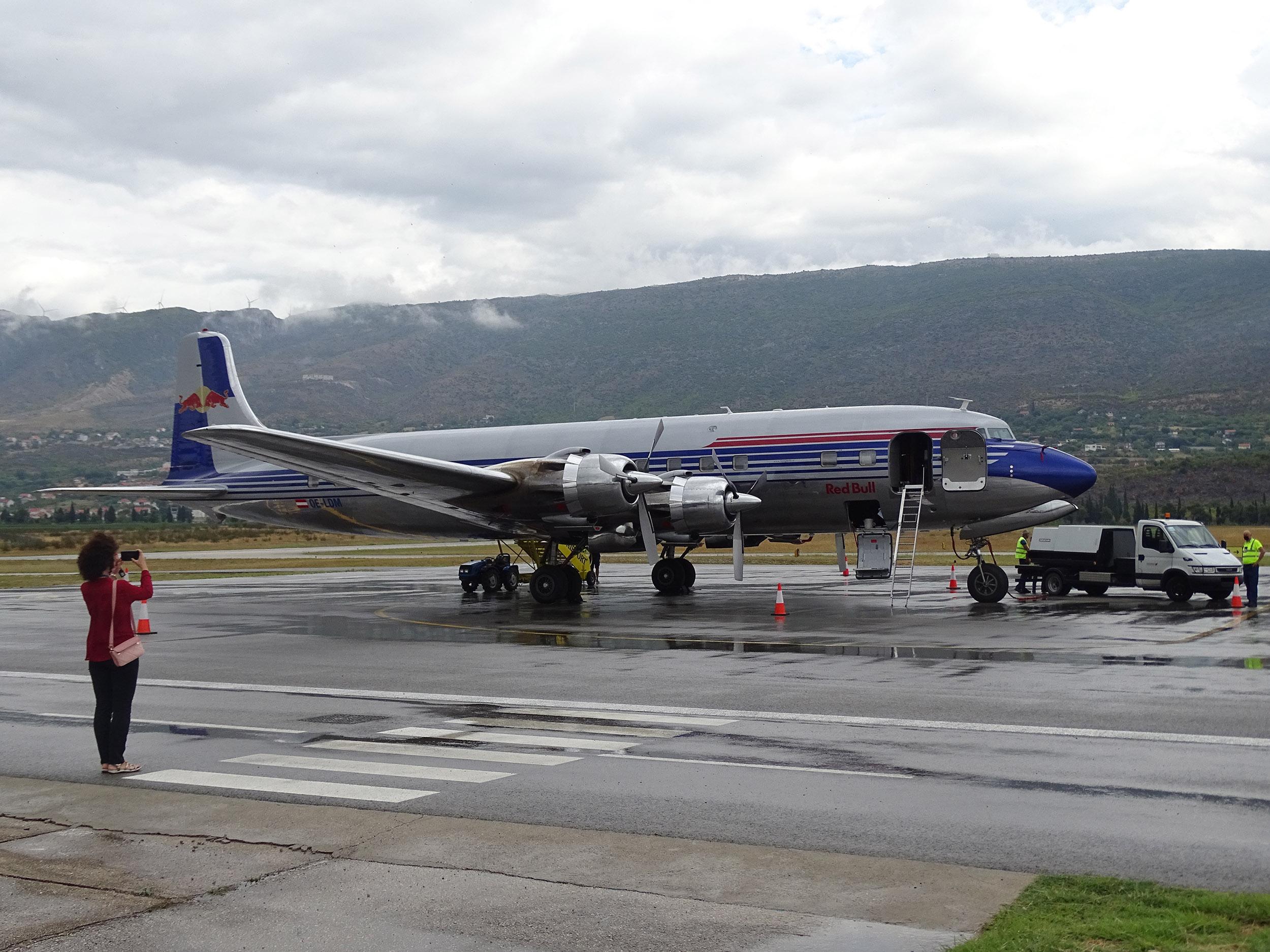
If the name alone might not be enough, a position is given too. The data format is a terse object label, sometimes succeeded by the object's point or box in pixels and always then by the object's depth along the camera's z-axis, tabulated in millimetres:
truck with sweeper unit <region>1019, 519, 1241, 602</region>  24188
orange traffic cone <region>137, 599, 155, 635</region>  22031
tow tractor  25219
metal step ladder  23938
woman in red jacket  9516
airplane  23609
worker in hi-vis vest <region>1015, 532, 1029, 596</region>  27797
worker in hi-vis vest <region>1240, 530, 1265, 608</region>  26094
